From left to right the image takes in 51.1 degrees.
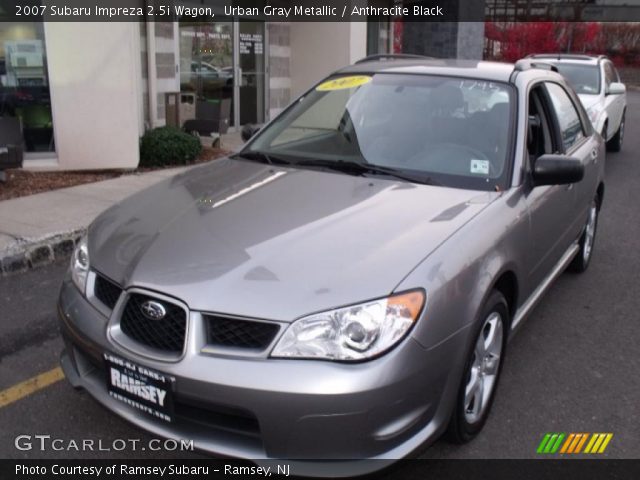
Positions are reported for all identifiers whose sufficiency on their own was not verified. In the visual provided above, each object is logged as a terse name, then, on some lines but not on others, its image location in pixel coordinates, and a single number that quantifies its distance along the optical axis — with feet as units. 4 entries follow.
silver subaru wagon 7.83
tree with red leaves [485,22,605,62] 114.03
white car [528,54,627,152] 32.55
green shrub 29.45
